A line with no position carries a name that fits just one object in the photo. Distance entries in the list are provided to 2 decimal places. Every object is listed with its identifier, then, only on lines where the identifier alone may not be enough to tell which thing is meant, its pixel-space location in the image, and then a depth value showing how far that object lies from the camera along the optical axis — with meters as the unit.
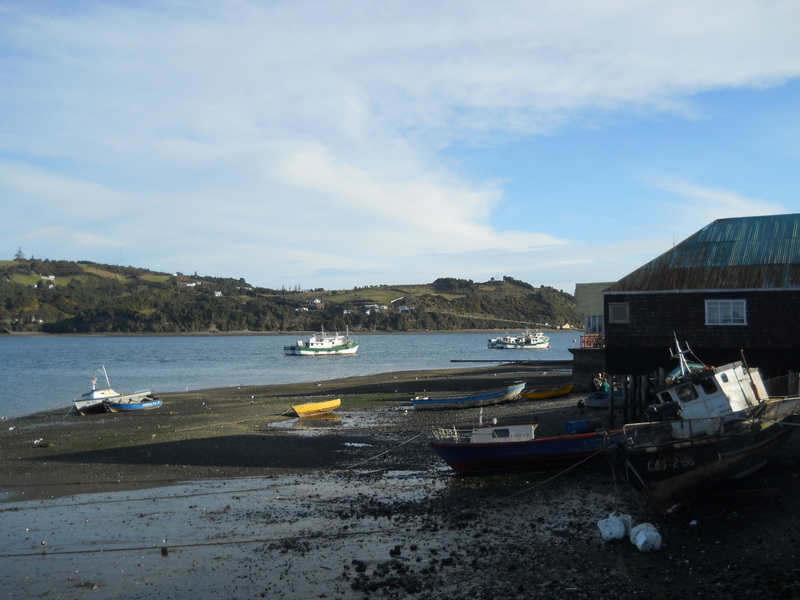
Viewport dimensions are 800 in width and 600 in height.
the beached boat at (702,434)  18.58
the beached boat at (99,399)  48.16
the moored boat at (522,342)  155.75
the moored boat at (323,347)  128.12
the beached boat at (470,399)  42.38
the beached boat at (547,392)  45.00
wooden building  26.84
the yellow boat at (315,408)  42.12
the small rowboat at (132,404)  48.38
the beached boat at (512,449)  23.00
